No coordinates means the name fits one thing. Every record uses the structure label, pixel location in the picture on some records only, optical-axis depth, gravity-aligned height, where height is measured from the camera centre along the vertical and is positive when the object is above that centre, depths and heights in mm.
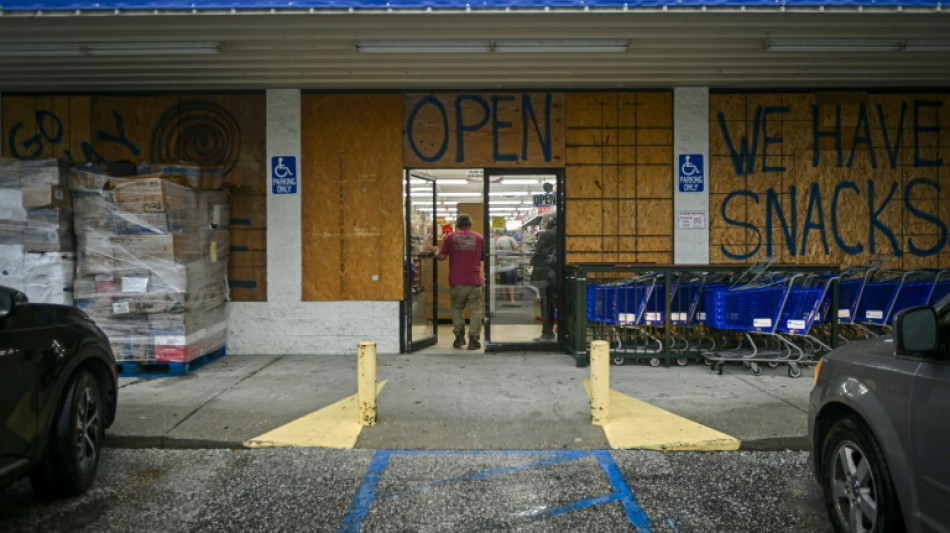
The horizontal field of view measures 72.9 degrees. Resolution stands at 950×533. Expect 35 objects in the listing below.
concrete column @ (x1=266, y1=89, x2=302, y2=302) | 9312 +535
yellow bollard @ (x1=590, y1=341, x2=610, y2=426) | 5773 -1227
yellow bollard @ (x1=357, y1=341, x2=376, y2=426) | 5824 -1210
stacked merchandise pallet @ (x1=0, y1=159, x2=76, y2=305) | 7449 +270
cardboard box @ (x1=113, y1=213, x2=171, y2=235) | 7555 +330
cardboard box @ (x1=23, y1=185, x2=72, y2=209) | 7406 +646
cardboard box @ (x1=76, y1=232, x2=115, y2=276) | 7613 -24
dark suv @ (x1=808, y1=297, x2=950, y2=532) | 2762 -855
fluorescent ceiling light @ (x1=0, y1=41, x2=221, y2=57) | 7520 +2399
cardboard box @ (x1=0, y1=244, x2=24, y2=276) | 7527 -71
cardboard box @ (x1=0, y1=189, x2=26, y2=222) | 7480 +547
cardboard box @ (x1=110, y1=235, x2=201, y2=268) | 7578 +46
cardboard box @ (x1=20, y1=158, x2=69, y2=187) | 7434 +927
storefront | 9328 +1276
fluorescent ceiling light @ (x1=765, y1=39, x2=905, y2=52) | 7527 +2437
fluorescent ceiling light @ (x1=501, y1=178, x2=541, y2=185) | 9836 +1094
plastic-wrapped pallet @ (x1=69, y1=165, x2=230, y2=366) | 7566 -131
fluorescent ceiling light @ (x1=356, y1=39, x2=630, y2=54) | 7469 +2411
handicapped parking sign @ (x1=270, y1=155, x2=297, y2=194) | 9305 +1128
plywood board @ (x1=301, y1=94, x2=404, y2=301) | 9328 +841
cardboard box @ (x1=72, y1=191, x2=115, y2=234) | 7613 +479
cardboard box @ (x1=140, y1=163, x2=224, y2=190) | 8078 +1019
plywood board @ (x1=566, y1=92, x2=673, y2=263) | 9414 +1257
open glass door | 9492 -299
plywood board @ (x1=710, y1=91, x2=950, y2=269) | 9422 +1069
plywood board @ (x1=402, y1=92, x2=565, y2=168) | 9375 +1675
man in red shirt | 9703 -285
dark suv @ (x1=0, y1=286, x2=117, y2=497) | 3635 -903
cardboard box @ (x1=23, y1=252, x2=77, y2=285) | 7578 -178
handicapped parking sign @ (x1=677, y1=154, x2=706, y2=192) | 9391 +1150
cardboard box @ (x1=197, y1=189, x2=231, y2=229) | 8406 +588
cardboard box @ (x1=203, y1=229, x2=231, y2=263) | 8571 +80
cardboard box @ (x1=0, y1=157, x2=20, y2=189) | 7469 +907
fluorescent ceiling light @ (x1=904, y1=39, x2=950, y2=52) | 7547 +2441
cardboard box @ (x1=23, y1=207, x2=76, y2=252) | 7523 +258
